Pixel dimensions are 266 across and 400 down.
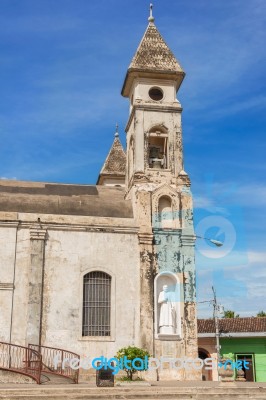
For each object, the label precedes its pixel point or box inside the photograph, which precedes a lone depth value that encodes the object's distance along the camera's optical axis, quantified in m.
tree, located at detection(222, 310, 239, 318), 57.00
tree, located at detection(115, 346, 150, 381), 19.31
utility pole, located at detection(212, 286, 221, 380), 30.06
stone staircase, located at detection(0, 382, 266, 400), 13.26
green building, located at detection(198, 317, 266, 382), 31.41
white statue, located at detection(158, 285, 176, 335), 20.95
